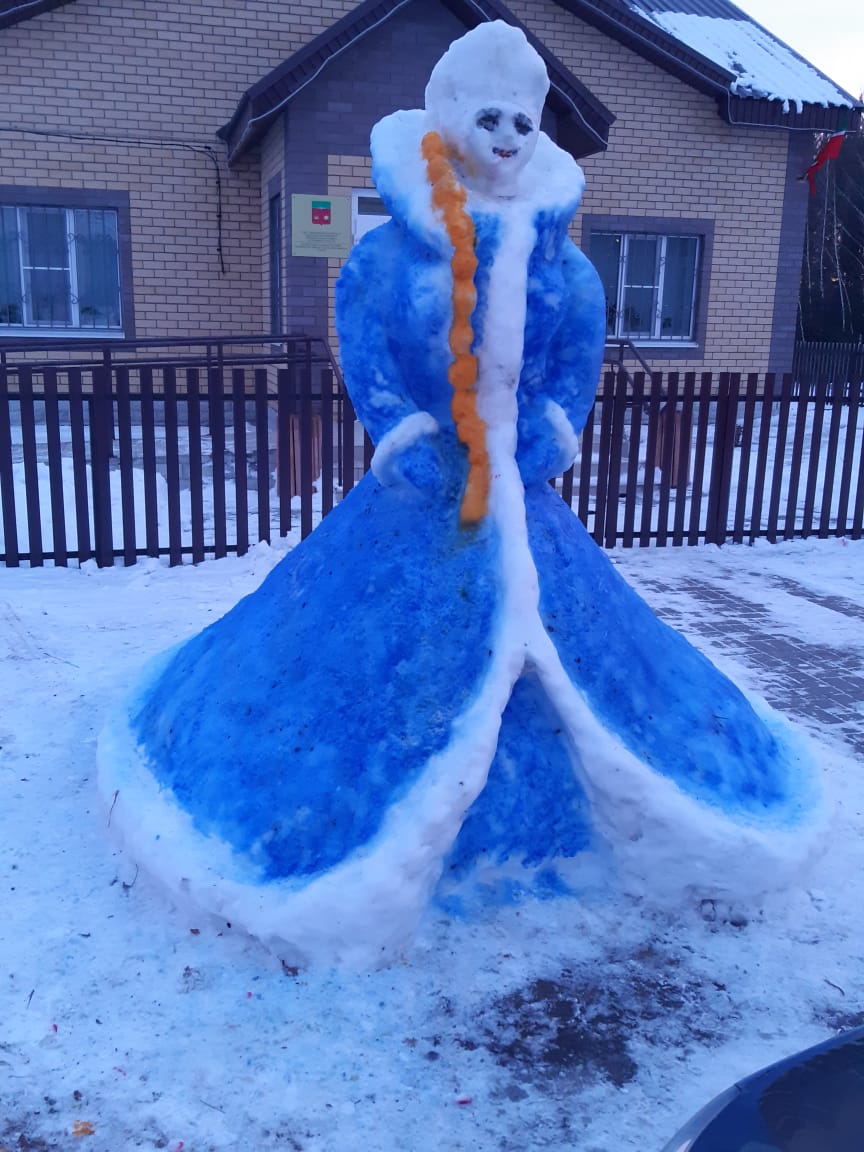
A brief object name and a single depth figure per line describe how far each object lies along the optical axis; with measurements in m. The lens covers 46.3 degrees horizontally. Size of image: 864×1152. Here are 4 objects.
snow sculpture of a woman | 2.66
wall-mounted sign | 10.84
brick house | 10.91
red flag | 13.07
